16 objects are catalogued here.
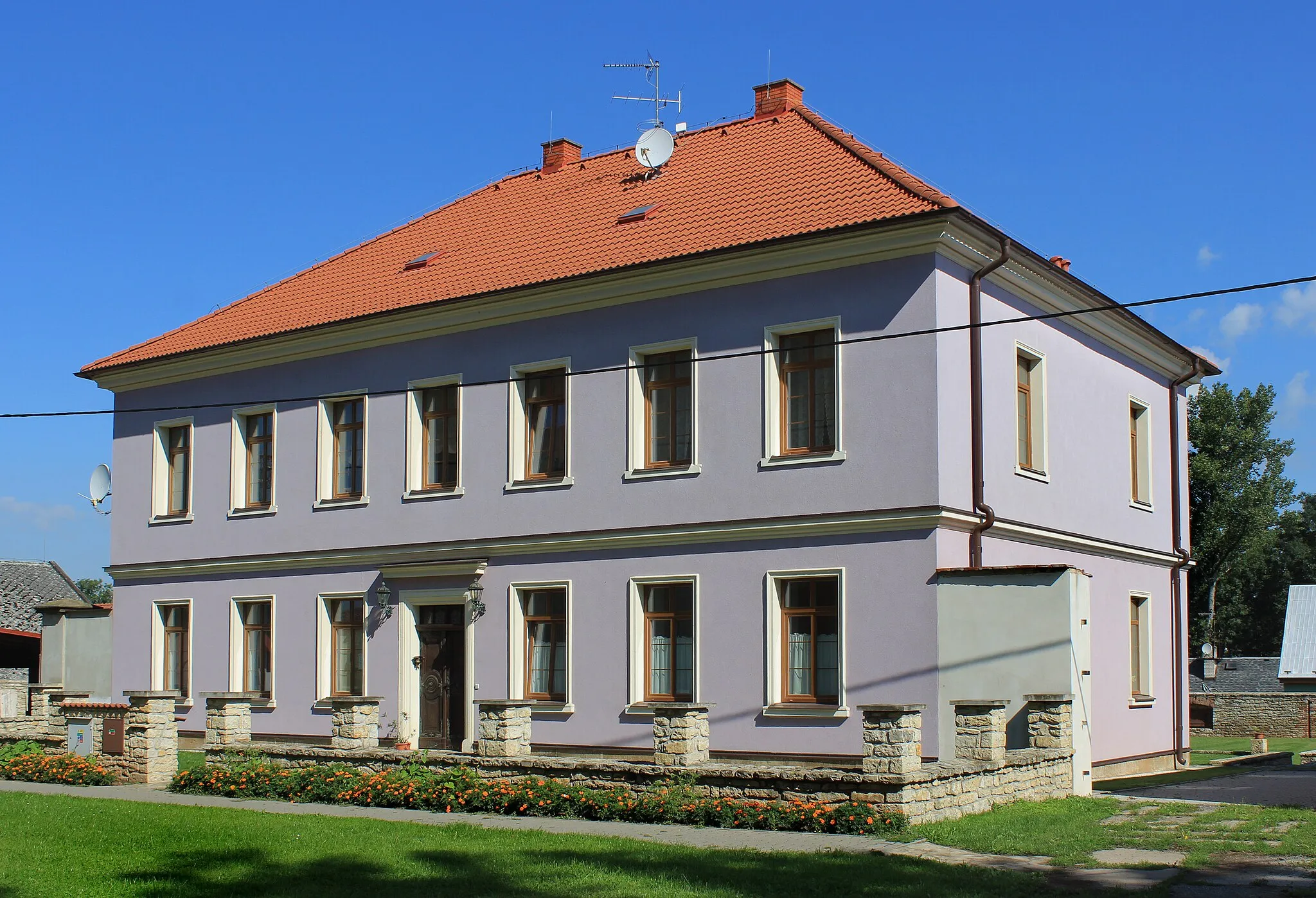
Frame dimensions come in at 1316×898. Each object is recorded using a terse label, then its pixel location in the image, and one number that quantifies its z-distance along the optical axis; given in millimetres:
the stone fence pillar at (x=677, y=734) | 15906
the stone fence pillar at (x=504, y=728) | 16984
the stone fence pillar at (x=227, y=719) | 19781
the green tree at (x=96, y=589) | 120562
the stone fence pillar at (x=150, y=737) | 19750
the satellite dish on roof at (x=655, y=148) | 23641
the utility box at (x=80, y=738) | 20891
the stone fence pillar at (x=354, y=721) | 18688
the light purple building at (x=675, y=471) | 18375
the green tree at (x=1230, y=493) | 56594
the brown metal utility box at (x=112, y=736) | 20016
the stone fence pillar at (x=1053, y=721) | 16344
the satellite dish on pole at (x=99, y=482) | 28891
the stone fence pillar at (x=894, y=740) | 13898
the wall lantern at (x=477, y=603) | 22203
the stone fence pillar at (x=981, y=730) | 15273
